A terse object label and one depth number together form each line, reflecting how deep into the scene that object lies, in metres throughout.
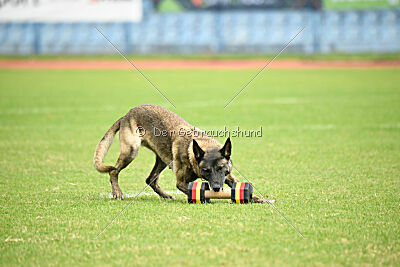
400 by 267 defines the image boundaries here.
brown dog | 15.00
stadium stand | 87.62
